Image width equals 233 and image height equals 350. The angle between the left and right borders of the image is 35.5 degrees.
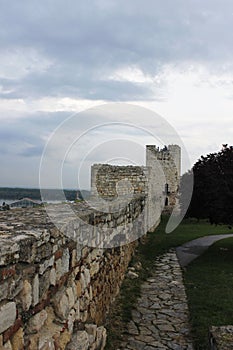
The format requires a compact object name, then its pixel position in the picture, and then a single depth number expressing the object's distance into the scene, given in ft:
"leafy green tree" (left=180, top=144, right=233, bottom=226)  32.89
